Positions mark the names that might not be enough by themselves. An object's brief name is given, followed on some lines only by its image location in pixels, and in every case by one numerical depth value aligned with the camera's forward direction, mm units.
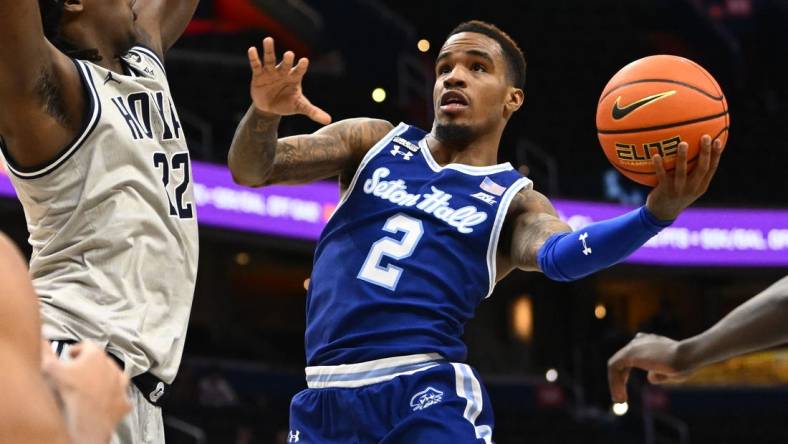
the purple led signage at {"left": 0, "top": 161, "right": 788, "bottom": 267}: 24859
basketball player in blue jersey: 8078
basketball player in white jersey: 6426
